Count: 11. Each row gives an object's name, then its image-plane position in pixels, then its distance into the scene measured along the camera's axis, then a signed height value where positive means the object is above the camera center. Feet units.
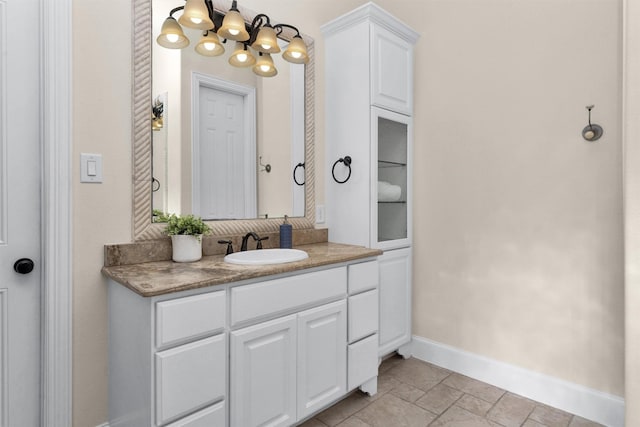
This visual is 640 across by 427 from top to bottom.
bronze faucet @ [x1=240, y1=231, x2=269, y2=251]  6.42 -0.52
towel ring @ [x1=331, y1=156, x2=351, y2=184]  7.62 +1.02
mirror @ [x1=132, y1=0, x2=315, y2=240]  5.38 +1.30
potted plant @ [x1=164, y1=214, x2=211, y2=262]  5.41 -0.39
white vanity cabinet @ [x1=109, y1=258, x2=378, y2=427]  4.12 -1.85
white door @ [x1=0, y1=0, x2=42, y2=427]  4.55 -0.03
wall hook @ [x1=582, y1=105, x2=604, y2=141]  5.99 +1.32
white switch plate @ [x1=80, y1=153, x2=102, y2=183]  4.97 +0.59
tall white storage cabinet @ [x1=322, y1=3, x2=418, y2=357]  7.39 +1.38
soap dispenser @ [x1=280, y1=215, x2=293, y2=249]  6.91 -0.49
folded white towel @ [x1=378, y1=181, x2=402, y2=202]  7.79 +0.41
